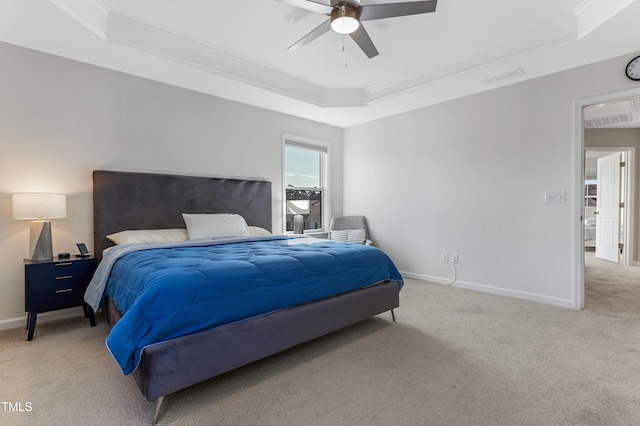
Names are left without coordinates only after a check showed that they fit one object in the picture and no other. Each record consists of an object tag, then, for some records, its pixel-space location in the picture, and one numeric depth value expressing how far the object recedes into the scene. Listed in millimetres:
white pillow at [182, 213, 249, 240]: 3330
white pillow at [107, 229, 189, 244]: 2952
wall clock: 2854
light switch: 3283
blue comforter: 1567
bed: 1597
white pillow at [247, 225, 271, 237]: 3818
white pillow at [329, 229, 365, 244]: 4906
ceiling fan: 2133
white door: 5700
